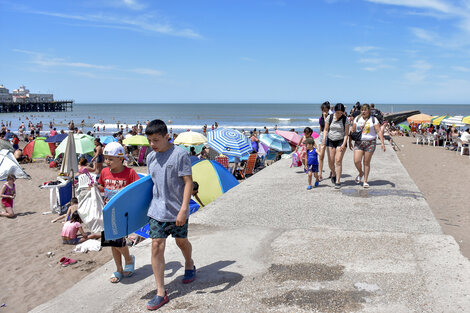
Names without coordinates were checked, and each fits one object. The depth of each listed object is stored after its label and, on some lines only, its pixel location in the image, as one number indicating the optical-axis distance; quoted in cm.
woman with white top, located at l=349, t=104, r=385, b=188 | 644
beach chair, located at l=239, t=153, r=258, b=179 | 1338
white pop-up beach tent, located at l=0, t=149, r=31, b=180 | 1027
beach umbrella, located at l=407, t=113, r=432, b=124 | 2790
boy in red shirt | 332
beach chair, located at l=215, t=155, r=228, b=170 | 1261
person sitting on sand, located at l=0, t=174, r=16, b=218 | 845
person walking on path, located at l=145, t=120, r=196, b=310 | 288
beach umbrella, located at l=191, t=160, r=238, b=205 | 731
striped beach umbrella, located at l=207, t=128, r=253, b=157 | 1221
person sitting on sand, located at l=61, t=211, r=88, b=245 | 650
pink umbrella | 1566
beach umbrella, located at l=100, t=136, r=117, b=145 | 1684
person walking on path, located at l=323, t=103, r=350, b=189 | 633
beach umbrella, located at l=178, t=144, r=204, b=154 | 1525
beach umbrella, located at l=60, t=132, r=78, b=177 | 797
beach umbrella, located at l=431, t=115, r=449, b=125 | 2645
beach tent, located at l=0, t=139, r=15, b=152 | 1543
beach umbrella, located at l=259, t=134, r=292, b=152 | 1534
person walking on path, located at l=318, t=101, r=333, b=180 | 681
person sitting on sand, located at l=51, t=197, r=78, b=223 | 696
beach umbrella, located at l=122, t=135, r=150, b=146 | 1569
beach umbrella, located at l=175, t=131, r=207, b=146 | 1452
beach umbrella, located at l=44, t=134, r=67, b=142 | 1636
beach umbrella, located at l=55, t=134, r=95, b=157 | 1373
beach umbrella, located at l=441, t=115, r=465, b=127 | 2291
